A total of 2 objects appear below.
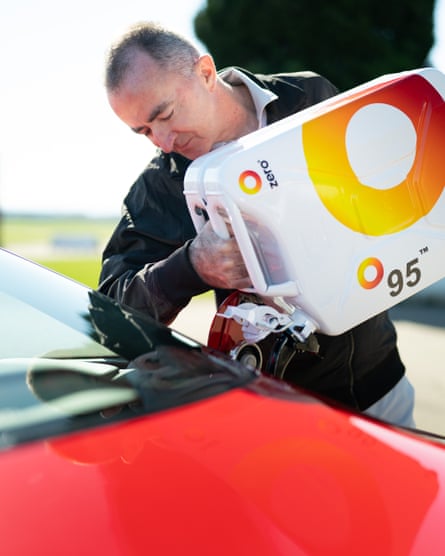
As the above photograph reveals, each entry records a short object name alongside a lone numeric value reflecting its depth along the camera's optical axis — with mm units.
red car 904
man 1795
